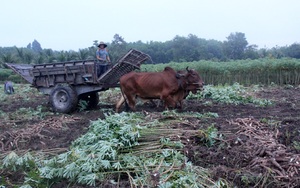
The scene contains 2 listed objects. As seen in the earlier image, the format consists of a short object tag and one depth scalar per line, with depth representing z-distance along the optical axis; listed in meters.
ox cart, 8.25
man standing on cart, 8.41
